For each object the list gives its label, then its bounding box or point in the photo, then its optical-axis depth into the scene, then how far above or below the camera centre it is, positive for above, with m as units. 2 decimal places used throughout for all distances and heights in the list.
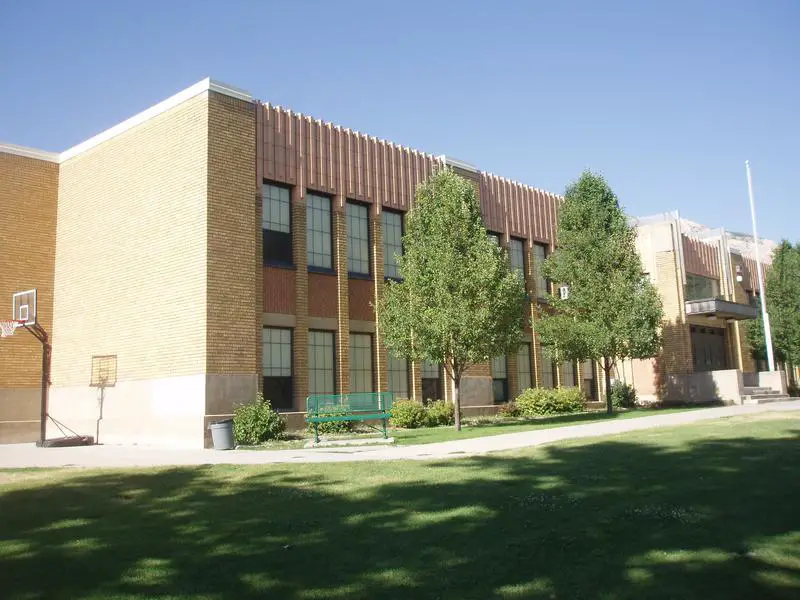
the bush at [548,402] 29.67 -0.62
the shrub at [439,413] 25.16 -0.80
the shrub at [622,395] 33.56 -0.51
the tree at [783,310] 40.28 +3.89
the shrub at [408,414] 24.23 -0.76
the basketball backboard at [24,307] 23.77 +3.33
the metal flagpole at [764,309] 36.53 +3.56
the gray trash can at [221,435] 18.73 -0.95
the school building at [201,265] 21.08 +4.40
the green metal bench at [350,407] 20.08 -0.38
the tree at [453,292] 21.86 +3.05
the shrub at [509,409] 28.96 -0.85
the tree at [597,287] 27.20 +3.78
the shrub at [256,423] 19.84 -0.74
